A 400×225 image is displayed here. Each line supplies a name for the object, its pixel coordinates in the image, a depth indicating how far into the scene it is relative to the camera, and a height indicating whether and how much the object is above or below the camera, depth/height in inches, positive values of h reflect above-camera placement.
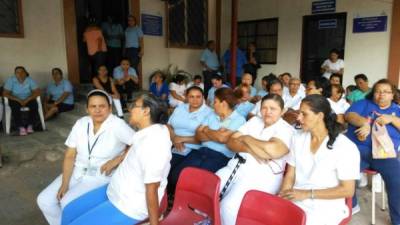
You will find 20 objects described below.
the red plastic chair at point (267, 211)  55.8 -26.1
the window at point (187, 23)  298.0 +34.5
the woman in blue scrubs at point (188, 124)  117.3 -22.5
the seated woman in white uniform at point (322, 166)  71.0 -22.9
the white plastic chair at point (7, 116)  196.4 -31.9
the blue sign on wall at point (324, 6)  278.5 +45.2
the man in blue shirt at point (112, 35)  259.3 +19.6
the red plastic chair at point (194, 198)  69.3 -29.8
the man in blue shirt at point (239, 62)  310.8 -1.4
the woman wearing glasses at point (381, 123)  101.4 -20.4
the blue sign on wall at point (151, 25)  277.1 +29.9
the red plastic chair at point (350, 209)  72.9 -33.1
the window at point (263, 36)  325.7 +24.3
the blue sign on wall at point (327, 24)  284.2 +31.1
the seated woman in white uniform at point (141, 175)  67.7 -23.8
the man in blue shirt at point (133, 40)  255.0 +15.8
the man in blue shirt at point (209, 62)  313.7 -1.4
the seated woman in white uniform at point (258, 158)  85.8 -25.9
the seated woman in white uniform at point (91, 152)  89.3 -24.4
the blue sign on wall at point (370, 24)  252.5 +27.7
